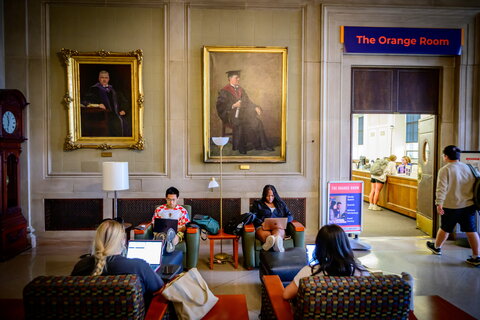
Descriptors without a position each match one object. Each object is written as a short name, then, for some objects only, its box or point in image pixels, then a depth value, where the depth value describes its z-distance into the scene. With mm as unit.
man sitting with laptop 4145
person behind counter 8608
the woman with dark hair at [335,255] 1974
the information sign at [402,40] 5723
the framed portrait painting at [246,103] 5621
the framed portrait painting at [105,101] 5523
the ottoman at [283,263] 3545
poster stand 5492
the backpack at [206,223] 4723
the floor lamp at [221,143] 4852
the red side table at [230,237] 4625
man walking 4785
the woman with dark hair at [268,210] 4531
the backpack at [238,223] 4652
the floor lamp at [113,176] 4941
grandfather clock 4914
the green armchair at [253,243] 4484
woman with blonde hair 2082
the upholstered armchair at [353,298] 1709
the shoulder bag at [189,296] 2191
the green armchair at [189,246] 4352
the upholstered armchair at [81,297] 1703
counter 7672
